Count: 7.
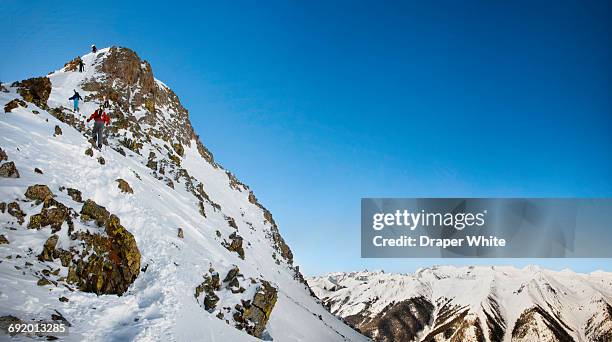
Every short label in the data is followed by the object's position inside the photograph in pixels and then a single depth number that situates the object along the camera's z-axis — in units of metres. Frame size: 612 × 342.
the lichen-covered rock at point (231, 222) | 48.84
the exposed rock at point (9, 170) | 19.11
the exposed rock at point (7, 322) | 12.20
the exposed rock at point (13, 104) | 24.33
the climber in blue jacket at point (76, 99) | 38.03
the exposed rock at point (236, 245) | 40.32
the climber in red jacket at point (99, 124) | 27.03
